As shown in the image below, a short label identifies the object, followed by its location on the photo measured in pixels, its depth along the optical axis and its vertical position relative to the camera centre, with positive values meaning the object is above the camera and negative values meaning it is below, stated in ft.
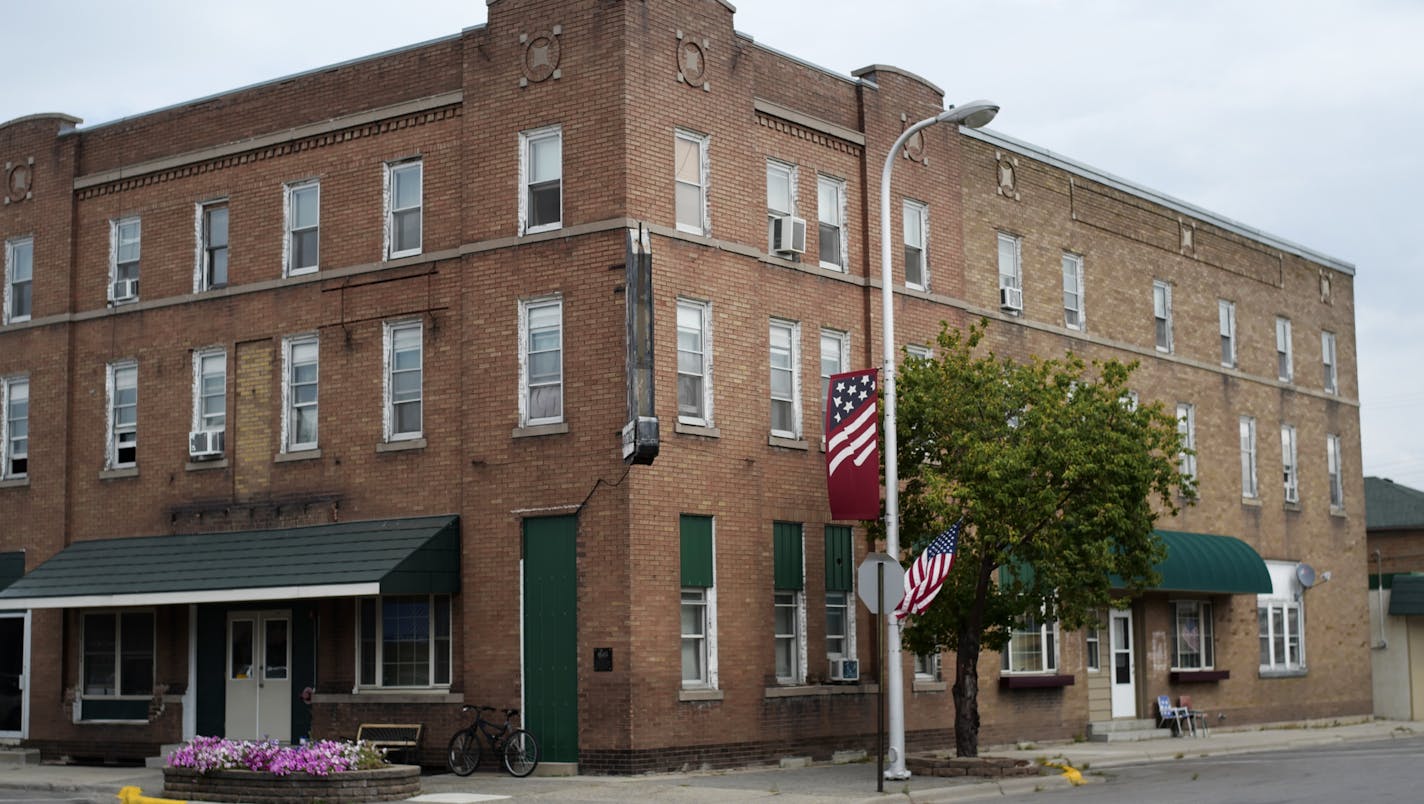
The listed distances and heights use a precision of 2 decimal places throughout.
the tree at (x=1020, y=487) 80.07 +5.02
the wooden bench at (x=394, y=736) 85.97 -6.55
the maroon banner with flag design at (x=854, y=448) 79.36 +6.83
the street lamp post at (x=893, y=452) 75.11 +6.40
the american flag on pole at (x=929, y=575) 77.30 +0.97
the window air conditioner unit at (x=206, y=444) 96.43 +8.89
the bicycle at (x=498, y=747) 81.10 -6.76
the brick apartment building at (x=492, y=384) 83.41 +11.48
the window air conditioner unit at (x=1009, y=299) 109.91 +18.58
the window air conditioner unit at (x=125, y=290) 101.60 +18.37
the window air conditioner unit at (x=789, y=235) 92.02 +19.11
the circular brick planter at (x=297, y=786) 70.08 -7.39
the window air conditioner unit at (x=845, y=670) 91.91 -3.78
